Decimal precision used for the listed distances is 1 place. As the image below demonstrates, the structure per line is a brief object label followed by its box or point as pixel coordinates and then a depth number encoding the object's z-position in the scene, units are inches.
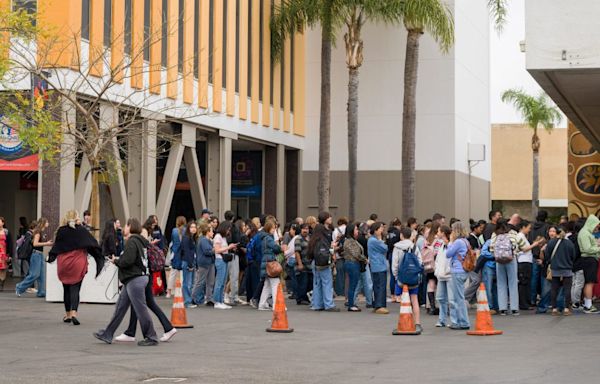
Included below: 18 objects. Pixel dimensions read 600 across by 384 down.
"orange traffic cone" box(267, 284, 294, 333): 652.1
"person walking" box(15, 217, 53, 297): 917.8
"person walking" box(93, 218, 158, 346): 565.3
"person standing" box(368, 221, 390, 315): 806.5
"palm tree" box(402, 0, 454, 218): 1382.9
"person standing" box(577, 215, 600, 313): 804.0
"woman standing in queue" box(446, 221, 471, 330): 681.6
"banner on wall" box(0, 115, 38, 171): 1059.9
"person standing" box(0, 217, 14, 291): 969.5
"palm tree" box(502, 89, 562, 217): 2596.0
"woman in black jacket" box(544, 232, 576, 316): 794.8
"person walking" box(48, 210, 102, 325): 676.1
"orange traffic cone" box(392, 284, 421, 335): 638.7
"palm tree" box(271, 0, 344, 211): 1456.7
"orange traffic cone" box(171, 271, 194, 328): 657.6
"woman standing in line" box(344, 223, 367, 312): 827.4
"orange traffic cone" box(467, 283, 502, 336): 637.3
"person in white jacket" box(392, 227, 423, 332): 662.5
